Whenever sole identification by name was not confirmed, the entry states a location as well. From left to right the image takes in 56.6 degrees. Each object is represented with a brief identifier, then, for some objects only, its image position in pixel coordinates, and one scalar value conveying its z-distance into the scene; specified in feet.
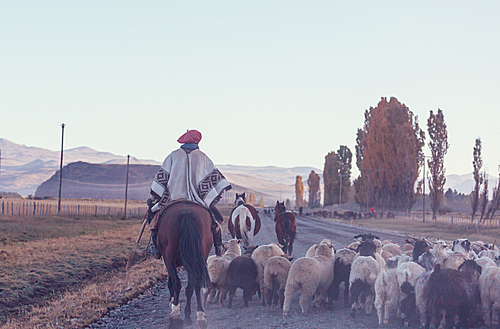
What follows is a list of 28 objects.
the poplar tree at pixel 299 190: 505.66
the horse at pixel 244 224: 48.65
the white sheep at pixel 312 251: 35.55
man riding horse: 25.99
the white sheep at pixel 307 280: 27.48
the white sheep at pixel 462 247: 34.24
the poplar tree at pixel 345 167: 328.90
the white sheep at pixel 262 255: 31.01
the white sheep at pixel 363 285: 26.89
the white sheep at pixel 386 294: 24.88
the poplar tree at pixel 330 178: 337.02
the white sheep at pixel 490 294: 23.70
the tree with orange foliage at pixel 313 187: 448.57
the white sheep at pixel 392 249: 39.05
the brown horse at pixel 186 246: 22.75
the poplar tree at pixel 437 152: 165.07
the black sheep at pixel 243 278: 29.78
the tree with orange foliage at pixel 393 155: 190.60
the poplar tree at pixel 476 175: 107.96
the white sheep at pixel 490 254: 32.68
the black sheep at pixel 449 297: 22.79
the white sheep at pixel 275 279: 29.17
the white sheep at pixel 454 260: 28.96
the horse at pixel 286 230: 49.55
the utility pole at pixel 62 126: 150.51
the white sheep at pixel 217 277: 30.25
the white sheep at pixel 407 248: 38.81
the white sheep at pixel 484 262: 27.45
